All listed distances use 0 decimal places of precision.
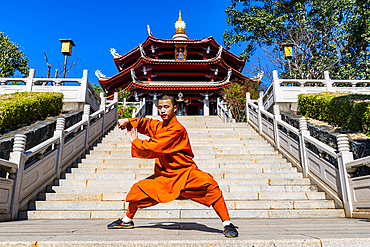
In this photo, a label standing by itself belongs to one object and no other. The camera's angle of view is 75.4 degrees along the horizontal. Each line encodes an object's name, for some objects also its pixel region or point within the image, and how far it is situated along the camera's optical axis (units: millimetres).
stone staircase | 4000
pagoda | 21406
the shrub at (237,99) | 15545
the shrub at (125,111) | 13489
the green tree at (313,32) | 14625
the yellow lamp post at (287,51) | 13258
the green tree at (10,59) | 16234
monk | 2354
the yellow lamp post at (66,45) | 11451
